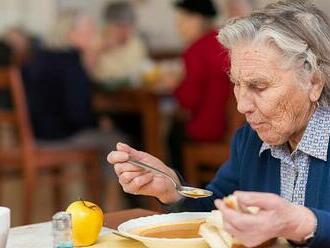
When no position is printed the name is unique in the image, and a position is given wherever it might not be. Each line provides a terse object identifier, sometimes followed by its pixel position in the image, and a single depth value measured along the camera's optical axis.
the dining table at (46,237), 2.37
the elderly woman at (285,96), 2.47
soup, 2.36
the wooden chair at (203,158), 6.26
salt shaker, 2.12
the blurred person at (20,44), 10.42
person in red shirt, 6.25
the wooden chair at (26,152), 6.25
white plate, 2.19
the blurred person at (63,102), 6.77
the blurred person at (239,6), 7.61
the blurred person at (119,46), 8.49
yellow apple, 2.34
